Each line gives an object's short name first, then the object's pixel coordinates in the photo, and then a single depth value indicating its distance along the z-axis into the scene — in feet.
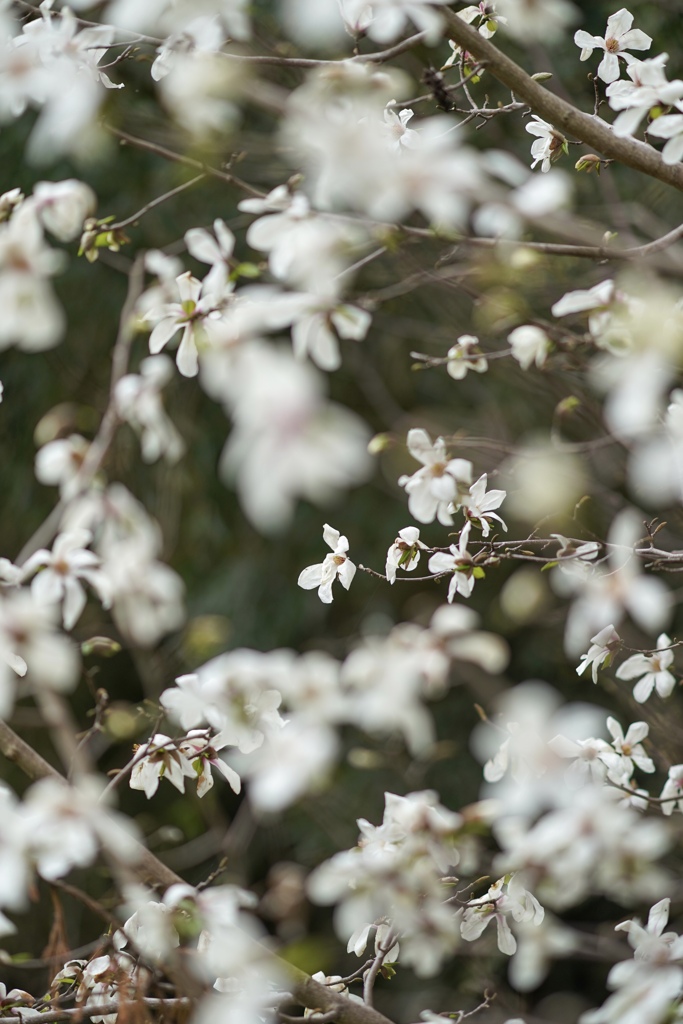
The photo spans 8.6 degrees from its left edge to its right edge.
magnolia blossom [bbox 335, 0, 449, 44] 14.40
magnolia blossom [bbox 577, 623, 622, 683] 15.42
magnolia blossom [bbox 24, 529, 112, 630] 14.25
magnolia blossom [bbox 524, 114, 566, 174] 15.66
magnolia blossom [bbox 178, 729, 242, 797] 15.05
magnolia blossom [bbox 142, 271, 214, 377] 14.77
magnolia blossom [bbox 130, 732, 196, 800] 15.01
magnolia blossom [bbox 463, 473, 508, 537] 15.30
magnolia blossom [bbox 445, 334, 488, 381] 15.28
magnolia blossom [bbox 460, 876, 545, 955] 15.13
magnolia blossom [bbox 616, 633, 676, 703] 15.69
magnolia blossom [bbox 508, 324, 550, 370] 14.69
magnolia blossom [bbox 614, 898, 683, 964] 14.83
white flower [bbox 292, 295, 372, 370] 14.02
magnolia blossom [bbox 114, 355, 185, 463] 14.13
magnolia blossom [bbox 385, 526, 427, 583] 15.36
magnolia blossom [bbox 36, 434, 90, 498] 14.16
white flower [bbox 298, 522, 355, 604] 15.27
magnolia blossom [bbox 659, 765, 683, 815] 15.40
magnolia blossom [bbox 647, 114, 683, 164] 14.59
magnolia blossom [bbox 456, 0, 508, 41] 15.71
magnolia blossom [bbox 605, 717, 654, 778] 15.75
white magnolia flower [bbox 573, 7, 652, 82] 15.69
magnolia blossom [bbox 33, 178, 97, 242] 14.19
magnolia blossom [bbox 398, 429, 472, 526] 14.94
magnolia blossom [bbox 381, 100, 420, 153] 15.38
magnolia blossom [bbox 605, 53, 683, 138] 14.66
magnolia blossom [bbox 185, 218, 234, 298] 14.55
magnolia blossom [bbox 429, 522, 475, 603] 15.28
